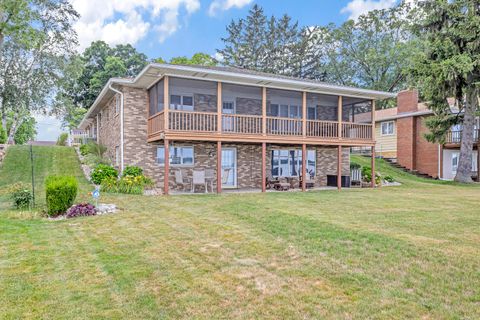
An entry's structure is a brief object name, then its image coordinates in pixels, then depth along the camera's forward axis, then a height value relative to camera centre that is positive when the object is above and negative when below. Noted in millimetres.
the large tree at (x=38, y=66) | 21906 +6213
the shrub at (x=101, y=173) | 13375 -600
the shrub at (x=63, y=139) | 31156 +1636
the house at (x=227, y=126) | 13531 +1340
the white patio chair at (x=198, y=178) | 13953 -810
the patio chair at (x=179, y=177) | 14414 -802
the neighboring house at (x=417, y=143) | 23875 +993
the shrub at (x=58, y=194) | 8391 -882
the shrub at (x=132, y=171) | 13477 -521
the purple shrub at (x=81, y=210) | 8491 -1291
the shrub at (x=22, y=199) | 9273 -1095
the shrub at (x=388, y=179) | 19875 -1215
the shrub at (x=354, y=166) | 19434 -481
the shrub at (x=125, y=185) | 12422 -976
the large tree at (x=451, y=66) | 19062 +4977
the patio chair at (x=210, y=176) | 14433 -773
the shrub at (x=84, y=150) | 18906 +418
